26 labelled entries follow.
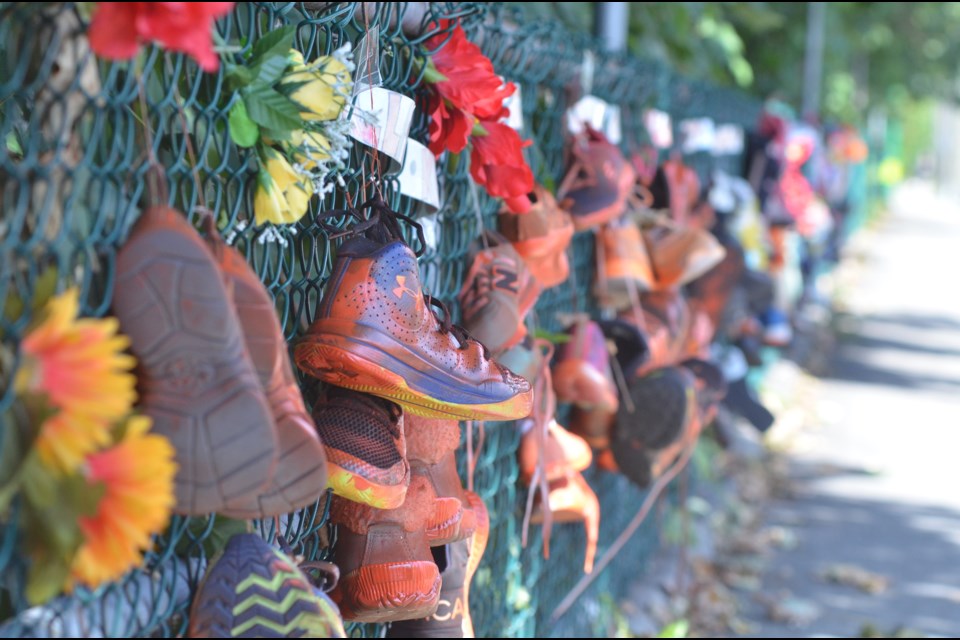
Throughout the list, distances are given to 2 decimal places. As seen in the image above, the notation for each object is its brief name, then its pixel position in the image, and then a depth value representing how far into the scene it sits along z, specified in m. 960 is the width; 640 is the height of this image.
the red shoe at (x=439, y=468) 1.86
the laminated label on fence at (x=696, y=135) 4.58
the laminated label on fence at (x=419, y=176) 1.93
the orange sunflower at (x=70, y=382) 1.04
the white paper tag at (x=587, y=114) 2.97
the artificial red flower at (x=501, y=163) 2.07
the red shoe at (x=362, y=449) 1.58
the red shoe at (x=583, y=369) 2.80
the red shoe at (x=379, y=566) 1.76
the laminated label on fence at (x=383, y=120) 1.70
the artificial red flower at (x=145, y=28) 1.07
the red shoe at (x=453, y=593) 2.06
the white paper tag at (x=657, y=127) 3.88
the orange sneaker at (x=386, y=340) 1.56
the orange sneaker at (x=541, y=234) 2.44
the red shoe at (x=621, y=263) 3.19
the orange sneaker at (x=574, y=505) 2.70
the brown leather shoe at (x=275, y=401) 1.24
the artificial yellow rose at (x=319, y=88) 1.40
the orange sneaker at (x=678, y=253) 3.31
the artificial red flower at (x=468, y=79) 1.94
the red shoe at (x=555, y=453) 2.63
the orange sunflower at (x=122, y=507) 1.06
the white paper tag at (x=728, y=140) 5.32
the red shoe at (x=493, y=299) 2.20
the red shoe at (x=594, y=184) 2.83
